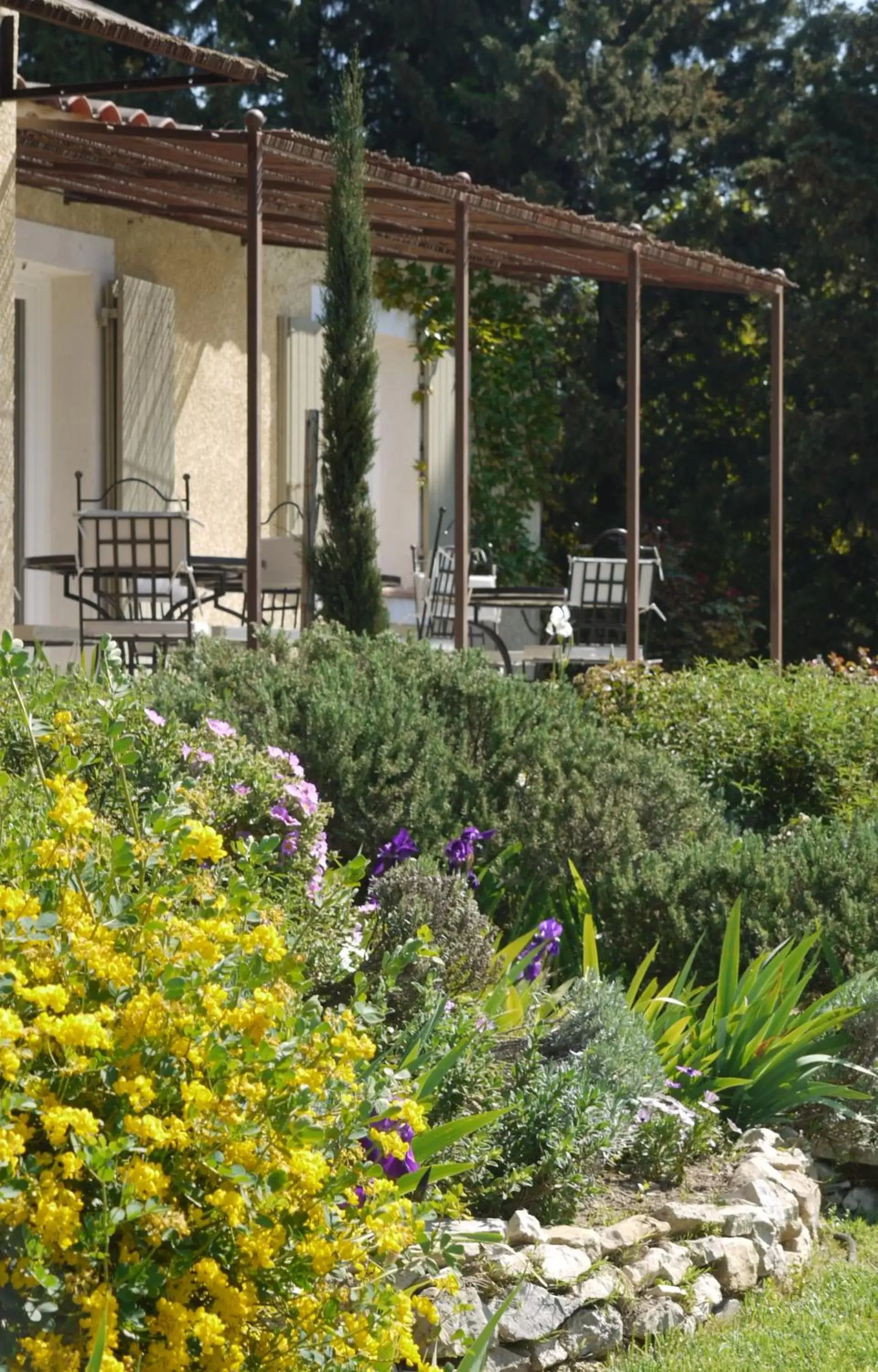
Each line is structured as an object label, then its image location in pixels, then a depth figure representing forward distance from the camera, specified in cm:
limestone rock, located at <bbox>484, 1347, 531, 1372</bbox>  660
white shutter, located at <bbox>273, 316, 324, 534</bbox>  2367
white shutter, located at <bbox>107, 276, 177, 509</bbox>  2061
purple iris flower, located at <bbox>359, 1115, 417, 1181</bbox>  637
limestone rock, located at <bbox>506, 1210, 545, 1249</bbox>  696
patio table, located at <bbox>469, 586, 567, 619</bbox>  1989
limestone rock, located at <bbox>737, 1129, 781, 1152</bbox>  858
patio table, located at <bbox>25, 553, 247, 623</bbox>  1756
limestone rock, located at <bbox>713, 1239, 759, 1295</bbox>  757
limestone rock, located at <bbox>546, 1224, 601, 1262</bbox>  709
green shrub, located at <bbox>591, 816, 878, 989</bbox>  1041
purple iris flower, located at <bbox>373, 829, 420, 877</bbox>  939
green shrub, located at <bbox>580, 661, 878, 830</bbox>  1482
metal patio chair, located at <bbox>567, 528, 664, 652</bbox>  2128
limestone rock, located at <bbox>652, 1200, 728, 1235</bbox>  760
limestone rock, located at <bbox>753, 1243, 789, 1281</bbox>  774
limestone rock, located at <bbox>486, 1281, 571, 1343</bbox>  666
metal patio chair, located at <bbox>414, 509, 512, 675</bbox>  2050
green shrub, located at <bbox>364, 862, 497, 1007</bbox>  868
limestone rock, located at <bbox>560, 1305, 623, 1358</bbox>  686
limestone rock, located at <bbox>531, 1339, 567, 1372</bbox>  673
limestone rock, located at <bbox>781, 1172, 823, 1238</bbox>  832
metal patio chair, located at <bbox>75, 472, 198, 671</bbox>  1612
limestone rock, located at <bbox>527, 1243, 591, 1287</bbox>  683
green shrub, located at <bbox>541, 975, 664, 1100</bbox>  795
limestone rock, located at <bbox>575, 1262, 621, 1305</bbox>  693
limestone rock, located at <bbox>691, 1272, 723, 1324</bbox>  734
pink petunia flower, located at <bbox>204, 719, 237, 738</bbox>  930
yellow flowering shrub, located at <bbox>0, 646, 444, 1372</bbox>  460
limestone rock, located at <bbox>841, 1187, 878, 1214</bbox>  920
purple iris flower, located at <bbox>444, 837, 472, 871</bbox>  979
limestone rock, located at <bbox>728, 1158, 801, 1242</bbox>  790
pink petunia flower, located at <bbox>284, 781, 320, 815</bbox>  898
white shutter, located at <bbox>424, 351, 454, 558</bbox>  2705
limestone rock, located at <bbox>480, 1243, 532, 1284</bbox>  674
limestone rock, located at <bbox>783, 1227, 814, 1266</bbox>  810
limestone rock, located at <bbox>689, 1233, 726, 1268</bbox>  749
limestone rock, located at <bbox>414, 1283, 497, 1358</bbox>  643
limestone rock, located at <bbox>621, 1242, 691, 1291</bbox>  717
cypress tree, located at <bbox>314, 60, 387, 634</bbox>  1627
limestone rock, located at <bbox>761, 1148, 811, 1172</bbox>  848
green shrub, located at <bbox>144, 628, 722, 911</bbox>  1128
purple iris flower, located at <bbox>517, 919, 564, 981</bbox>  905
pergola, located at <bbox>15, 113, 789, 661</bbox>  1562
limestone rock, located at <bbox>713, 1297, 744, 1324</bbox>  748
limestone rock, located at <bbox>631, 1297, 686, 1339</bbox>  709
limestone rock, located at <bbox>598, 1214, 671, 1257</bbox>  723
